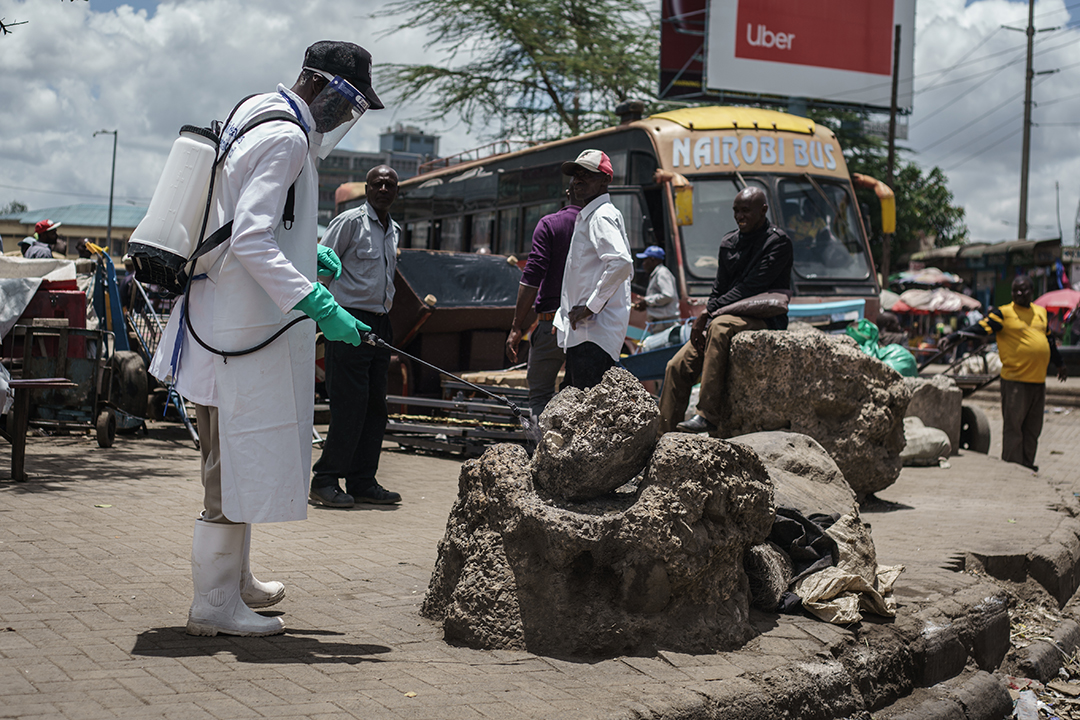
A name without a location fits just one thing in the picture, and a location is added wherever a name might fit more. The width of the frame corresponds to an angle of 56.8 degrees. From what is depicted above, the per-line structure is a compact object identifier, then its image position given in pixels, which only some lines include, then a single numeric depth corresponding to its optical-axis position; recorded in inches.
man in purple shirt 229.1
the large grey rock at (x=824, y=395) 261.1
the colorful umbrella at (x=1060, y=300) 976.9
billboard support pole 965.2
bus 452.1
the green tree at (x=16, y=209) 3576.3
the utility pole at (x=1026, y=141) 1215.6
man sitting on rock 262.0
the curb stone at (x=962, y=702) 150.9
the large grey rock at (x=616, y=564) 133.9
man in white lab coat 130.3
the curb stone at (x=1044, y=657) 187.6
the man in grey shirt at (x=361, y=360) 230.1
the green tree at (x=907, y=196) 1186.0
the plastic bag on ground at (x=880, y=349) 388.8
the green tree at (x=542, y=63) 997.4
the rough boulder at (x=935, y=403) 397.4
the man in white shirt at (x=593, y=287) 205.9
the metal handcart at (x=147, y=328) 339.0
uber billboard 1011.3
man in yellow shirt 403.2
